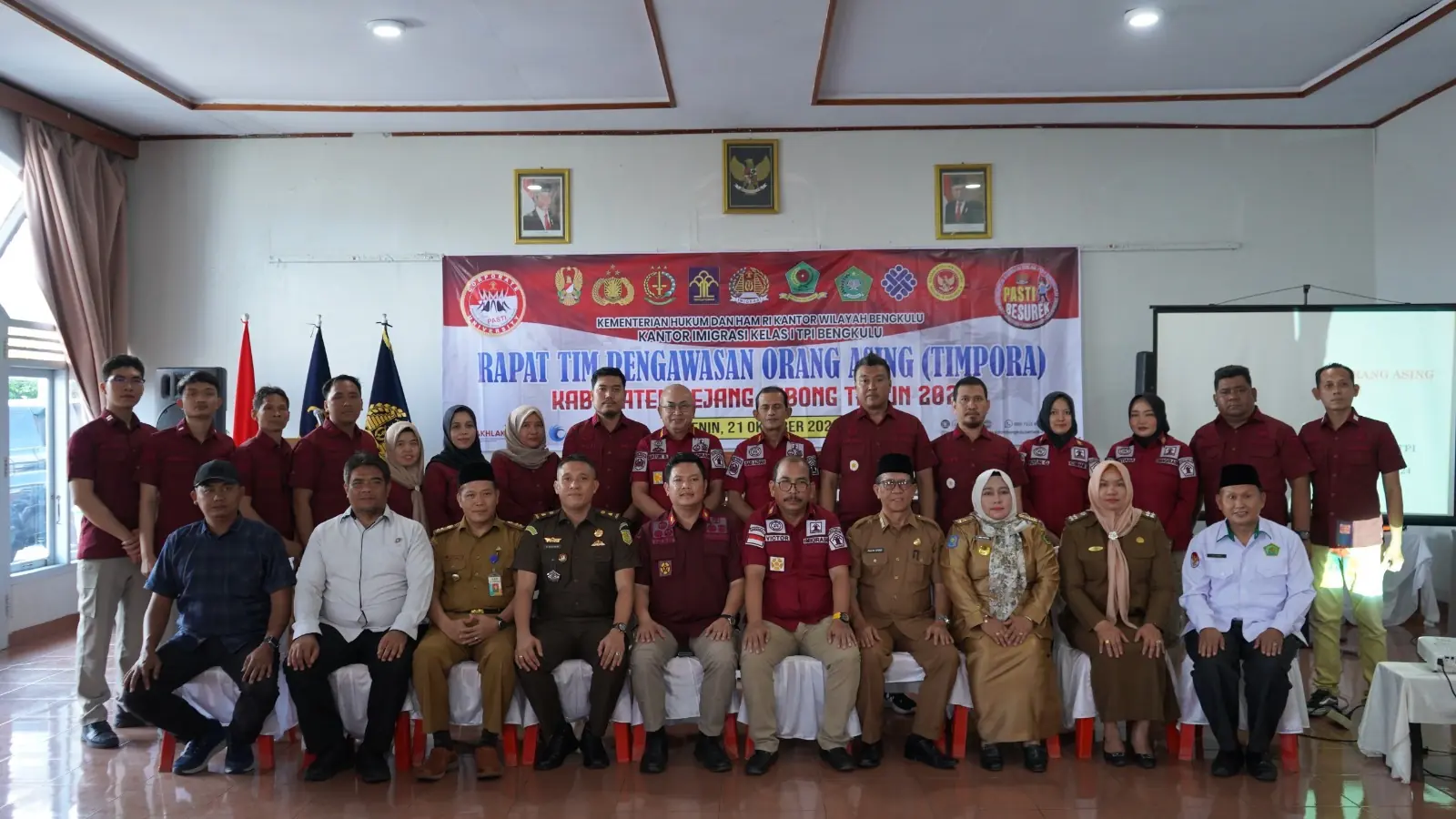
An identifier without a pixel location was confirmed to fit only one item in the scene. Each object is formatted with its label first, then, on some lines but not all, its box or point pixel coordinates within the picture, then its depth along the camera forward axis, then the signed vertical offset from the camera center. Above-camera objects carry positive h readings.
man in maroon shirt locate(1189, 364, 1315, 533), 4.34 -0.21
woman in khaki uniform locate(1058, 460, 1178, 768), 3.54 -0.82
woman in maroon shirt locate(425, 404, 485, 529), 4.45 -0.29
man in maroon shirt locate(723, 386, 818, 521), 4.50 -0.26
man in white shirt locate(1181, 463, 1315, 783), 3.46 -0.83
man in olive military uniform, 3.62 -0.75
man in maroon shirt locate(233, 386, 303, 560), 4.29 -0.31
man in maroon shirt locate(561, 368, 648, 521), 4.63 -0.19
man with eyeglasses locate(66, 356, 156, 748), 4.00 -0.55
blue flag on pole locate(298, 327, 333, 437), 6.10 +0.12
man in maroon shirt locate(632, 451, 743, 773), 3.77 -0.70
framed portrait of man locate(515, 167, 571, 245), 6.32 +1.39
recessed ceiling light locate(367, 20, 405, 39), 4.63 +1.94
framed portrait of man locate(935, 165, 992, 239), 6.27 +1.42
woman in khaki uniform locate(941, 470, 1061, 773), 3.54 -0.86
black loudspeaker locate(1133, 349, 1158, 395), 5.85 +0.22
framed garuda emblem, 6.29 +1.56
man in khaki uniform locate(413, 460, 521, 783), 3.55 -0.88
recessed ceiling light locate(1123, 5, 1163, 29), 4.57 +1.98
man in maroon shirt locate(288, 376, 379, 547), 4.29 -0.26
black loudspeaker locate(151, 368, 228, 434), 5.76 +0.10
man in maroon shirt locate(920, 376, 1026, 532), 4.44 -0.24
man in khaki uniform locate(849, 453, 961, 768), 3.69 -0.73
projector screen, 5.50 +0.27
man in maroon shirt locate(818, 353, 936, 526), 4.46 -0.21
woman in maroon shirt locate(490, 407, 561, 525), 4.56 -0.34
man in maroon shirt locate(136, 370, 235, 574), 4.04 -0.26
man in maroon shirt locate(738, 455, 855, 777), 3.57 -0.83
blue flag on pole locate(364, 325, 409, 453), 6.04 +0.10
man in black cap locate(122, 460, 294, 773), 3.55 -0.83
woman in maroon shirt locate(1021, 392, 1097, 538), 4.46 -0.31
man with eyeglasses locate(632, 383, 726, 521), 4.44 -0.21
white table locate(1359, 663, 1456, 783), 3.31 -1.12
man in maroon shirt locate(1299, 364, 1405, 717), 4.18 -0.55
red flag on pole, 6.11 +0.03
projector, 3.35 -0.93
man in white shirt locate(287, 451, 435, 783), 3.53 -0.81
